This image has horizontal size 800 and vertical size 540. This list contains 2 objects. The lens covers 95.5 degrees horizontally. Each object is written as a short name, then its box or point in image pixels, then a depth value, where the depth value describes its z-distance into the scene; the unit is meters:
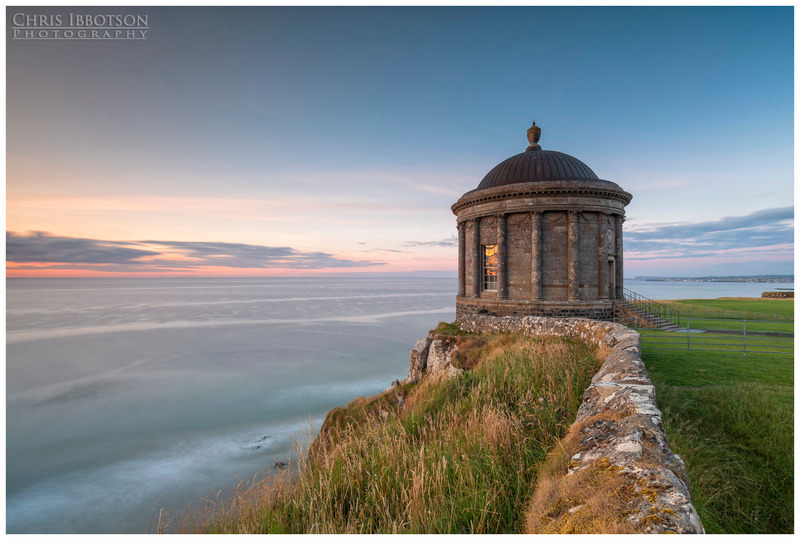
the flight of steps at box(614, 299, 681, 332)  17.75
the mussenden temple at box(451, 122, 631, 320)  18.05
